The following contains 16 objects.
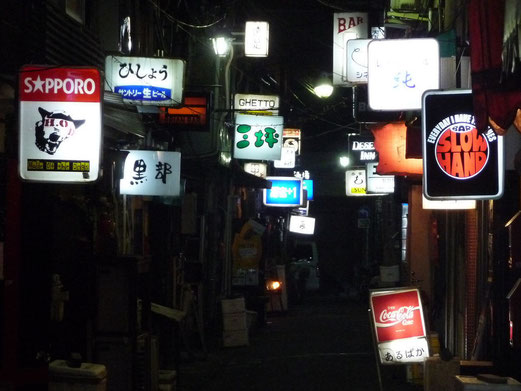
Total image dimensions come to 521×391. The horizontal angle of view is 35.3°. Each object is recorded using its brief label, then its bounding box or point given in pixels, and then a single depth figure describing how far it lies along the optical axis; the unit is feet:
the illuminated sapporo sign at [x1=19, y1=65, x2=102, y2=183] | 32.68
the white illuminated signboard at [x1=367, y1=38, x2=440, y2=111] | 39.75
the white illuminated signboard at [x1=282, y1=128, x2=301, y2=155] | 107.04
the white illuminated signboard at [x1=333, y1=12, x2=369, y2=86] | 68.90
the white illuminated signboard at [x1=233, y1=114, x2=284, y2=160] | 76.59
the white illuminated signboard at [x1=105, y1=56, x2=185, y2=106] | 49.21
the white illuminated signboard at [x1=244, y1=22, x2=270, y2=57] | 81.00
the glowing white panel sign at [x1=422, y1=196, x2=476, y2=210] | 44.45
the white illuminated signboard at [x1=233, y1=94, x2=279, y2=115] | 80.74
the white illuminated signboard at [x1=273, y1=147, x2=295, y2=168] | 107.14
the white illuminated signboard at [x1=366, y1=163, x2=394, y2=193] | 89.13
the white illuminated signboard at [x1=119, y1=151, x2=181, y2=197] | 53.98
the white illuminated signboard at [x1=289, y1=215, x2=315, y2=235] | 126.11
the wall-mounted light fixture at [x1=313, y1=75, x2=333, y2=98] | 82.48
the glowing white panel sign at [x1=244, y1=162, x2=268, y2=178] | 105.50
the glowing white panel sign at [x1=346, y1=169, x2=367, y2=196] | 108.58
